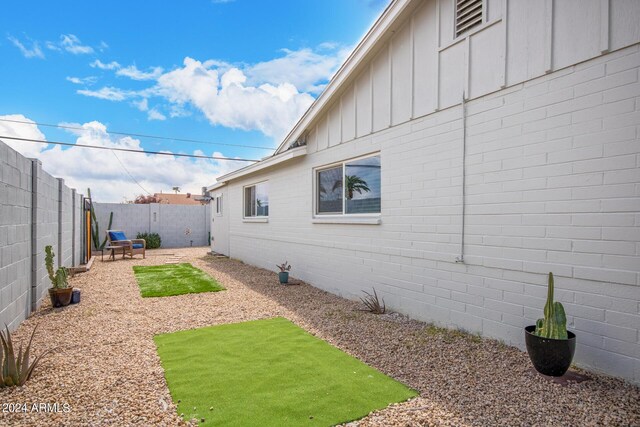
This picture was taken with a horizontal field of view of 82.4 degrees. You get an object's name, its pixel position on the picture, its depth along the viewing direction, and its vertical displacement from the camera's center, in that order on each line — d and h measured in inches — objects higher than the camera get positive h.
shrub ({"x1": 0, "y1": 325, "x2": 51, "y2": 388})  127.6 -56.4
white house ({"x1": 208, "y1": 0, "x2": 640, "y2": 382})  130.6 +23.2
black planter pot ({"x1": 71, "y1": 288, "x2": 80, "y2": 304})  259.0 -61.3
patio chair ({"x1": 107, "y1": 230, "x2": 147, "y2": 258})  553.0 -49.5
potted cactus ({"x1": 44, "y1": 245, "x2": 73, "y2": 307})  245.4 -51.7
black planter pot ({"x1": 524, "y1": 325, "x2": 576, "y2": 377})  127.9 -48.8
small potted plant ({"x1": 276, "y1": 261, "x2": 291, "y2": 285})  335.0 -56.8
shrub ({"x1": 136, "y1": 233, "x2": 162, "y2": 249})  724.7 -54.7
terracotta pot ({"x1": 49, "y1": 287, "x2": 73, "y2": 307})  244.5 -58.0
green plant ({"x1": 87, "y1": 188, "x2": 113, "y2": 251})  648.4 -38.2
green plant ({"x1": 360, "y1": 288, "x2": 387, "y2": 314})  234.7 -59.8
